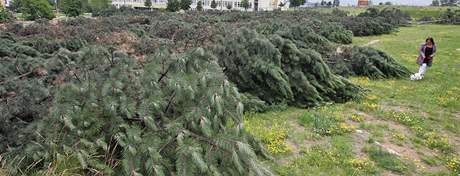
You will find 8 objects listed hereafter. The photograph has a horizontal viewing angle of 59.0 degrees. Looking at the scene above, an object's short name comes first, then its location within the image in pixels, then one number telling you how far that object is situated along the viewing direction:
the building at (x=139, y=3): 80.56
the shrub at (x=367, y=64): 12.01
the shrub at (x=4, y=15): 20.55
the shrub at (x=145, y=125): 3.84
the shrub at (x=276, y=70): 8.11
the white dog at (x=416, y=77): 12.40
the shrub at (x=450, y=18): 39.54
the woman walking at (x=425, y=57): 12.44
